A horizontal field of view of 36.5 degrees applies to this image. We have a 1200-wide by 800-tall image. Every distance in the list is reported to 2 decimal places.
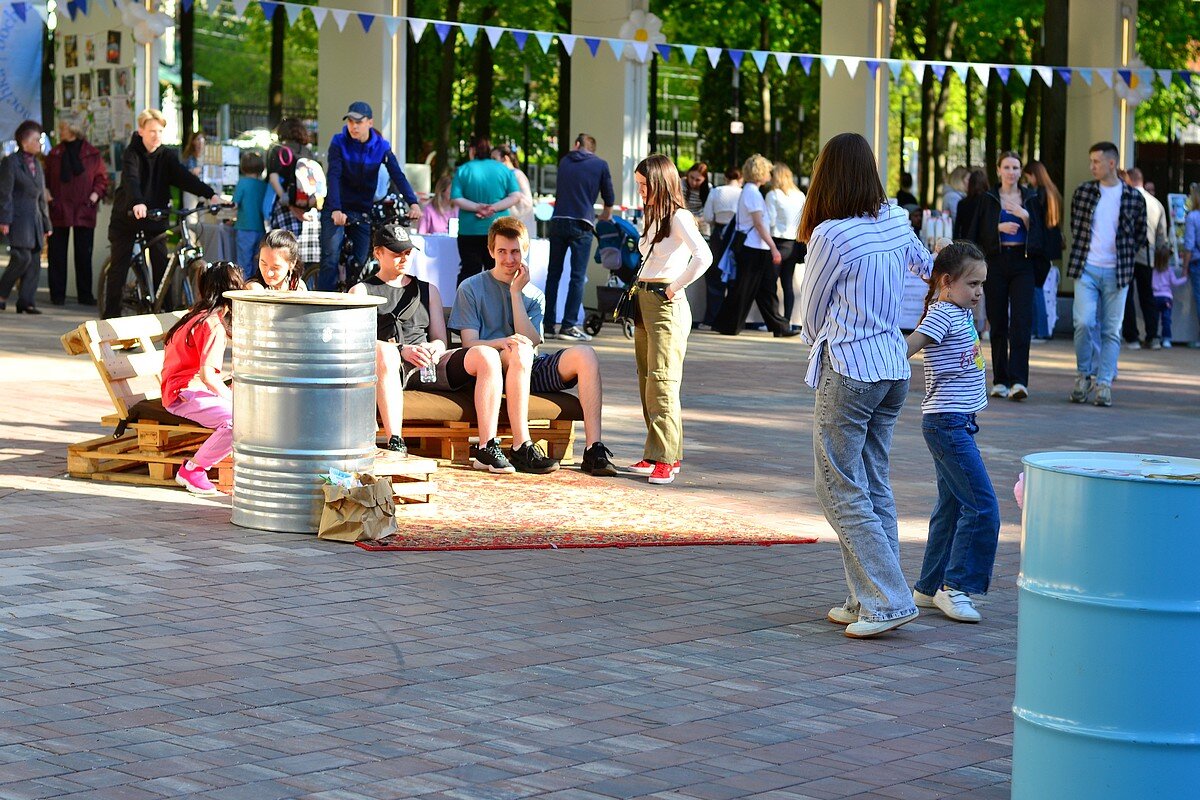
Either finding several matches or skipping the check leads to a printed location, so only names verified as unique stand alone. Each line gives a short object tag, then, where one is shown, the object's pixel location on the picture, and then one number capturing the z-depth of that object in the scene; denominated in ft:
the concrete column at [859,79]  77.15
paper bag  25.99
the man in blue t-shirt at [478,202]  57.36
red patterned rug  26.63
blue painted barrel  13.35
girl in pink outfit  29.86
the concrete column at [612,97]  74.33
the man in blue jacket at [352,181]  49.60
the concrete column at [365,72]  71.72
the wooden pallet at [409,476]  27.91
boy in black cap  31.73
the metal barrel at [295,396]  26.45
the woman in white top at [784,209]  64.75
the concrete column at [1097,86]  76.95
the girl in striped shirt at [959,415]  22.66
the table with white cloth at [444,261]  59.88
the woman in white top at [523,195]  58.85
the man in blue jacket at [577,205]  59.00
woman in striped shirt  21.35
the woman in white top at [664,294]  32.53
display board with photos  67.41
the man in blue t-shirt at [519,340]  32.76
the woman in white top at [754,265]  63.21
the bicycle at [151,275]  56.29
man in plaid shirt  45.70
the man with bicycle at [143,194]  55.16
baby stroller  62.08
